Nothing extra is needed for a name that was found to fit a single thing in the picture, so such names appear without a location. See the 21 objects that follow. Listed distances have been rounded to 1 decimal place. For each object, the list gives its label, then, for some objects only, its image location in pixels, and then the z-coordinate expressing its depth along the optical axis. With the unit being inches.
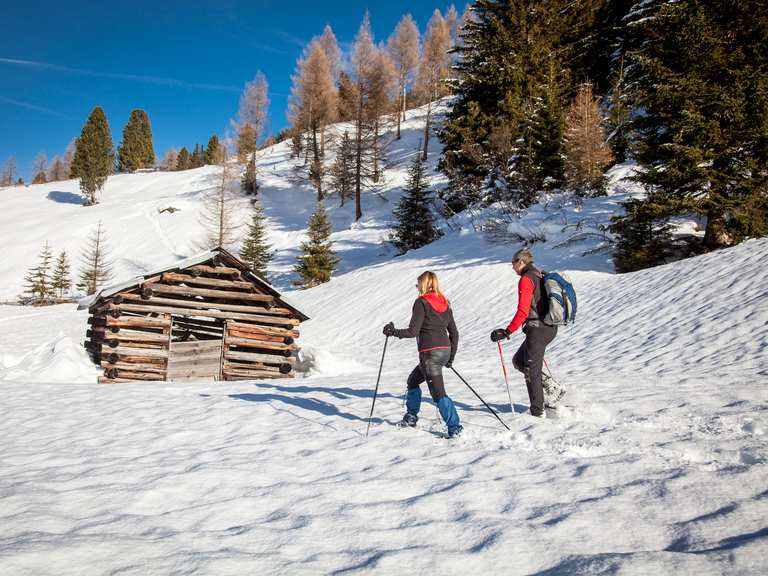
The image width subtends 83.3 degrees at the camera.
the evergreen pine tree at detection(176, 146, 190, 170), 3841.0
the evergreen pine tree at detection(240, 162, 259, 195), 1838.3
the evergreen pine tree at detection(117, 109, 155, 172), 3548.2
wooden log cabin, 485.7
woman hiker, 213.9
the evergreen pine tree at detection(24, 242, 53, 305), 1337.6
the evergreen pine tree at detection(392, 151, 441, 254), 1169.4
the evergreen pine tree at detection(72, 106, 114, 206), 2193.7
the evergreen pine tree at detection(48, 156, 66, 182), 4254.4
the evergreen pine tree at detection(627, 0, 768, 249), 539.8
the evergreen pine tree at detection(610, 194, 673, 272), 625.6
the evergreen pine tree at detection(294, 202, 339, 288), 1140.5
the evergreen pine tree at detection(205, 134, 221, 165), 3369.6
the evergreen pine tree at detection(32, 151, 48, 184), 4356.8
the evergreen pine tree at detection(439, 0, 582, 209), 989.8
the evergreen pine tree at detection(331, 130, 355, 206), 1579.7
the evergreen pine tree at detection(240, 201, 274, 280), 1243.8
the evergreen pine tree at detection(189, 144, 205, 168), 3838.6
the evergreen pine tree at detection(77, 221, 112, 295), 1403.8
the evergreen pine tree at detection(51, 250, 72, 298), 1404.8
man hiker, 228.7
